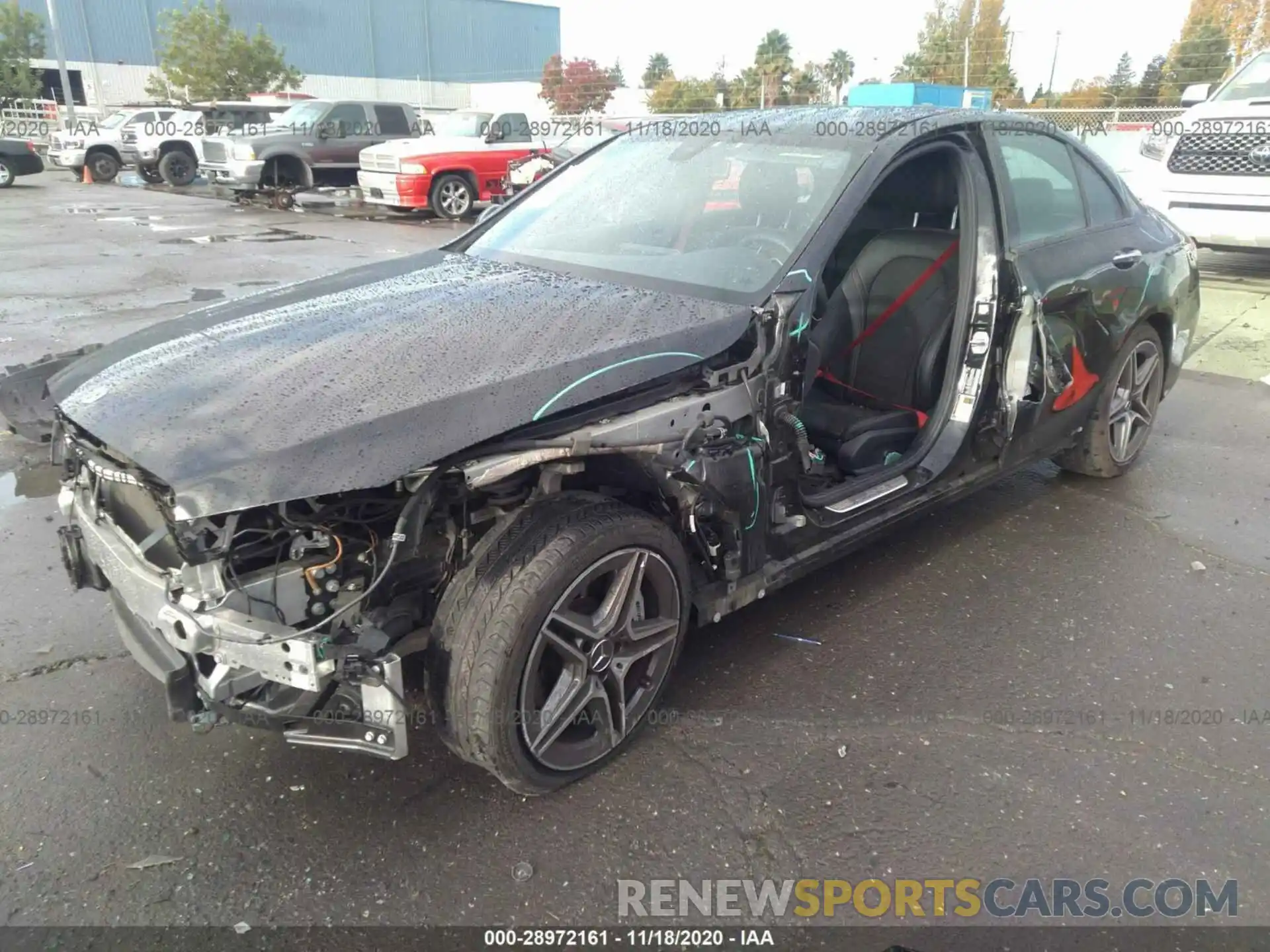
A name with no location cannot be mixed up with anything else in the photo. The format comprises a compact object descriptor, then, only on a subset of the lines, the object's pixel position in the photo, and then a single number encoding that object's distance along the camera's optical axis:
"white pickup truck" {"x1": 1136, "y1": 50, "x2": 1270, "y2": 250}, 8.44
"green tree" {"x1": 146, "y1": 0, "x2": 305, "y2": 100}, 36.78
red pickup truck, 14.47
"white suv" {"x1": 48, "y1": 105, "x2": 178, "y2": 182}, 20.81
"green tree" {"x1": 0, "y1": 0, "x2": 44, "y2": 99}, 38.41
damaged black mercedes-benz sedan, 2.06
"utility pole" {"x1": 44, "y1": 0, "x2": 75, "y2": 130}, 30.22
